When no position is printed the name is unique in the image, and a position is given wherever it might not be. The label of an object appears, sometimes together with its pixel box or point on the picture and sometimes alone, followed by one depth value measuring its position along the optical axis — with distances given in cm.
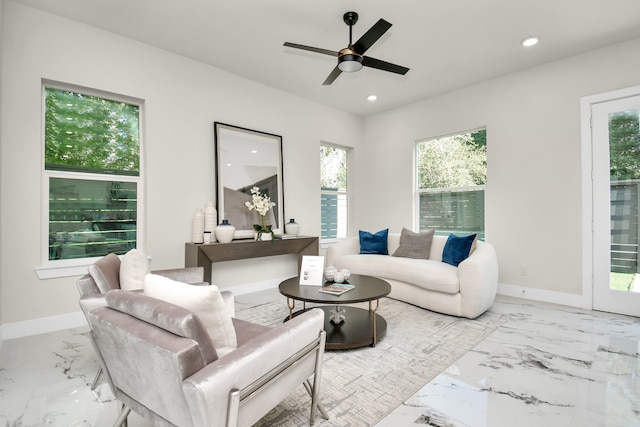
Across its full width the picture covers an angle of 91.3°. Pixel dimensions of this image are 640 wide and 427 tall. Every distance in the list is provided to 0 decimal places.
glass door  325
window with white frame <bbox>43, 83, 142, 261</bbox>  301
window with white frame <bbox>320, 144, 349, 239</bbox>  552
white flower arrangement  410
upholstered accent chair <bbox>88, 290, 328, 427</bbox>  102
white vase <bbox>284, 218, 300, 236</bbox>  457
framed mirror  402
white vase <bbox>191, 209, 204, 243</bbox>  366
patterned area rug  170
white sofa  310
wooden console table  351
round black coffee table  241
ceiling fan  255
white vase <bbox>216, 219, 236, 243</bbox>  369
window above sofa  452
